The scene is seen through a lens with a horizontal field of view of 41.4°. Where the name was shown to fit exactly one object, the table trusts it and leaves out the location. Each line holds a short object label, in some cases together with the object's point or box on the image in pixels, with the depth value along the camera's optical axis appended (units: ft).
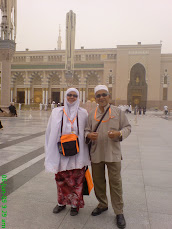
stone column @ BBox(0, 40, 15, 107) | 50.33
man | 7.92
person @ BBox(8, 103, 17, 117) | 54.39
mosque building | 132.75
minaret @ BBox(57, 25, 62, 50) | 256.32
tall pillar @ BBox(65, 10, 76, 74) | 60.44
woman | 8.26
